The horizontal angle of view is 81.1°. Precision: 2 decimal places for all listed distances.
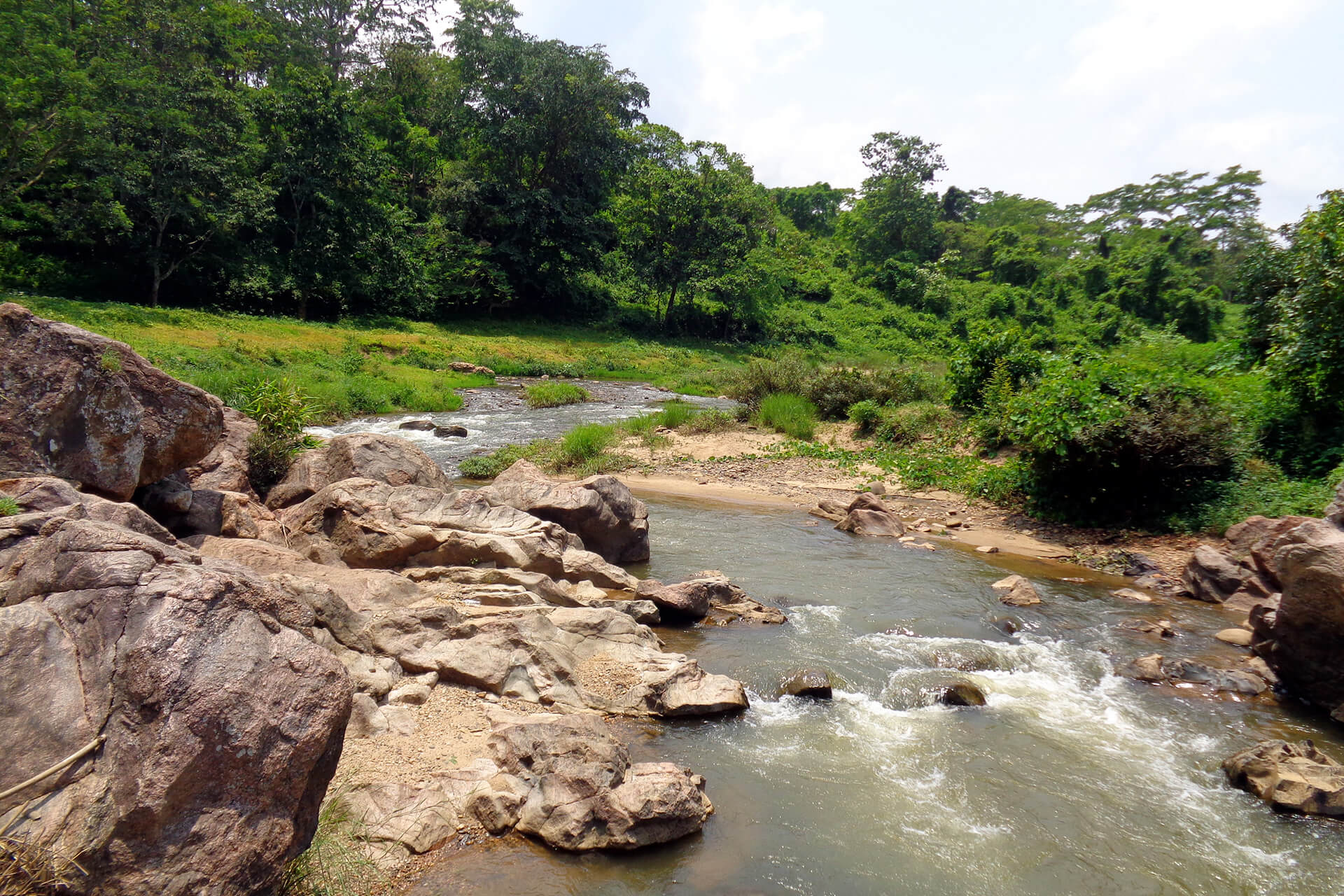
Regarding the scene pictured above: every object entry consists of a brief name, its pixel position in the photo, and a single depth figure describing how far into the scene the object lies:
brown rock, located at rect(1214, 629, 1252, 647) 9.39
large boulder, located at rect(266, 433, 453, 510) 10.46
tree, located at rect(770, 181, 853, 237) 78.06
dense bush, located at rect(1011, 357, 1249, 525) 13.05
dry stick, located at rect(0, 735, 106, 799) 3.07
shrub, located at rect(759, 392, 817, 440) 20.97
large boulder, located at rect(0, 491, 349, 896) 3.20
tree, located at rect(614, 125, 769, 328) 47.91
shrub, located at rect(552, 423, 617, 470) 17.81
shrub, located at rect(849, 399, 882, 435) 20.25
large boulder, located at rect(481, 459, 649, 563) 11.27
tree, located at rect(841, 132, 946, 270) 64.31
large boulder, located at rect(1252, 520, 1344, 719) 7.44
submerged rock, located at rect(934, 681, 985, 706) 7.68
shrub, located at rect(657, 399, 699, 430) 21.83
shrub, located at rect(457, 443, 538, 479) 16.89
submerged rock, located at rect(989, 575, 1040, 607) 10.58
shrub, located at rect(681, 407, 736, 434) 21.36
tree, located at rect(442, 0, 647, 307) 45.38
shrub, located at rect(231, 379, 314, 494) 11.22
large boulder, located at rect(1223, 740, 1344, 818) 5.95
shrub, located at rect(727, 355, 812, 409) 23.78
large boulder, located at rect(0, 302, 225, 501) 6.38
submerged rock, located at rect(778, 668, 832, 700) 7.66
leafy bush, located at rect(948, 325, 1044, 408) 18.92
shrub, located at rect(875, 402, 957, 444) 19.39
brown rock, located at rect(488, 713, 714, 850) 5.11
